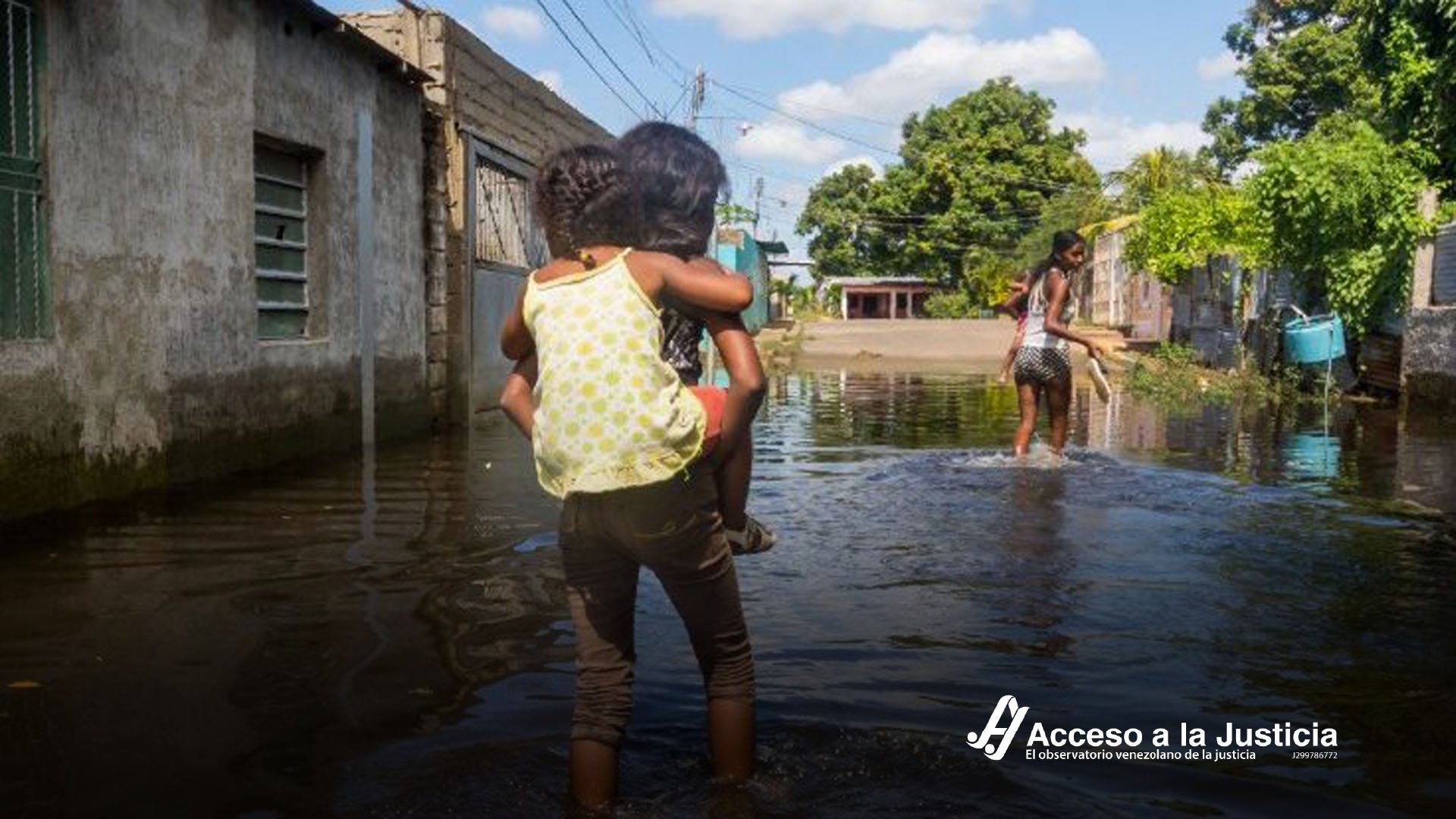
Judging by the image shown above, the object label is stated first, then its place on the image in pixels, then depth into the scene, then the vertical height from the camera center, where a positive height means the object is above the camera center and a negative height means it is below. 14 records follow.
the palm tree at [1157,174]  41.97 +6.52
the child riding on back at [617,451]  2.76 -0.21
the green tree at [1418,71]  15.22 +3.60
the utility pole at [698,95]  34.16 +7.05
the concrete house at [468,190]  12.88 +1.79
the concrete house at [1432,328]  13.84 +0.40
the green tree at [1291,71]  34.06 +8.09
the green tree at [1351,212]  15.17 +1.87
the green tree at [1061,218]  47.19 +5.35
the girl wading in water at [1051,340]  8.52 +0.13
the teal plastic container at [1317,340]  16.12 +0.27
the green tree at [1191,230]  23.66 +2.62
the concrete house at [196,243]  6.84 +0.73
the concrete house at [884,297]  62.97 +3.12
